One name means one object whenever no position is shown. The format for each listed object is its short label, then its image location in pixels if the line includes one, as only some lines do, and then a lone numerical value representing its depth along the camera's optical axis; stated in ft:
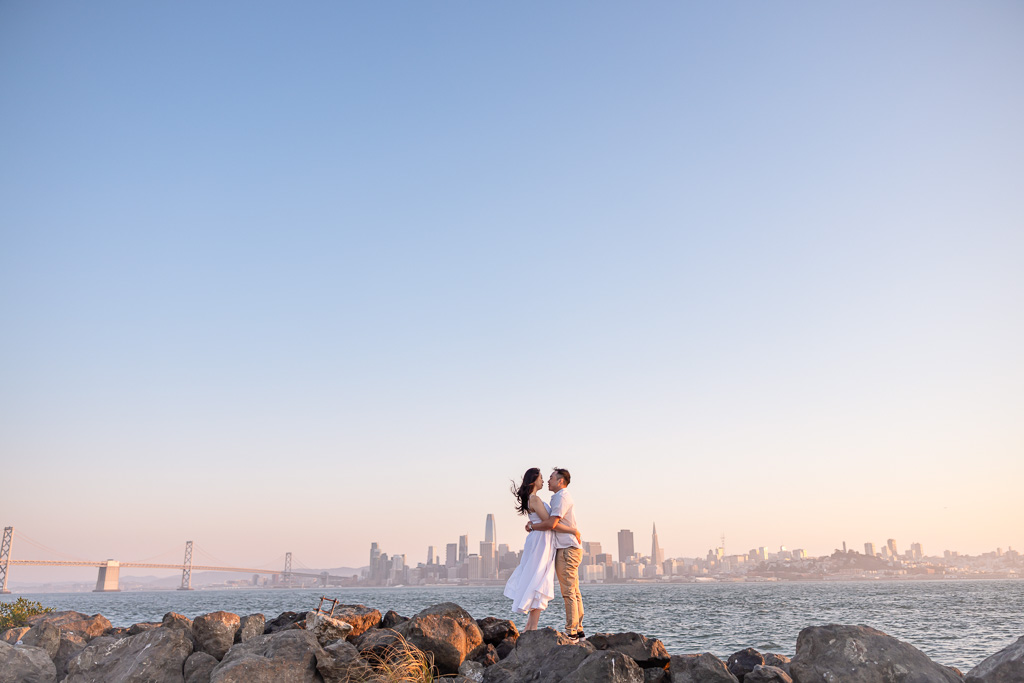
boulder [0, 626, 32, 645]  37.76
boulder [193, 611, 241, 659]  28.91
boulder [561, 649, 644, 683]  21.26
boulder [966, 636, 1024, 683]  21.71
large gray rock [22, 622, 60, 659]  35.91
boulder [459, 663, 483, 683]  24.70
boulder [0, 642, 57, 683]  31.30
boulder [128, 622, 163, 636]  38.02
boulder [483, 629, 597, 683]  23.02
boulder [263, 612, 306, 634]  32.63
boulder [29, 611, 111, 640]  39.44
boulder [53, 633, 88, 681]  34.76
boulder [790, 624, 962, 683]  20.97
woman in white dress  27.17
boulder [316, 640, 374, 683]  24.53
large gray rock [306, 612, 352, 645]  27.96
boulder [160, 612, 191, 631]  29.58
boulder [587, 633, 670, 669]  23.44
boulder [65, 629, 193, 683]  27.20
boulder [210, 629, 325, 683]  23.80
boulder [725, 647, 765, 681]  24.66
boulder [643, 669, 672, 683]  22.70
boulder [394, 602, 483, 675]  25.61
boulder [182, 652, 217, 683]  26.96
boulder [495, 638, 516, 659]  27.78
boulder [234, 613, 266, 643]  30.40
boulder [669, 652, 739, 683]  21.95
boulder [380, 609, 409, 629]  31.24
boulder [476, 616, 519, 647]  28.81
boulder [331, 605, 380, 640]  29.60
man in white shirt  26.99
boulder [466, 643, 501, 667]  26.48
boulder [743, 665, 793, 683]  21.43
